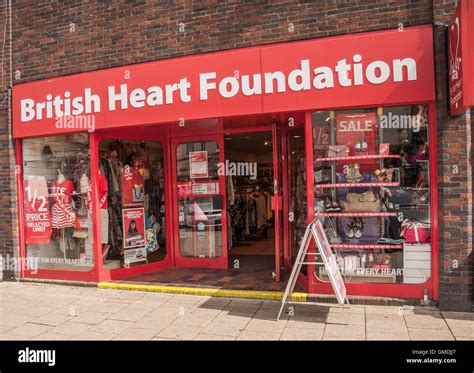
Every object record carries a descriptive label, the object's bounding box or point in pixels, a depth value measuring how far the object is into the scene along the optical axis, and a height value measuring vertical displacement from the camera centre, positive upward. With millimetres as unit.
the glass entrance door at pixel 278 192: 6746 -147
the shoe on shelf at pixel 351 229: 5859 -683
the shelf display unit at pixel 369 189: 5555 -116
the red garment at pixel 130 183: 7556 +76
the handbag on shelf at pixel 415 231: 5496 -698
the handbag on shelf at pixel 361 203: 5750 -313
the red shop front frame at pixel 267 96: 5332 +1204
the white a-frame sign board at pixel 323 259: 4852 -958
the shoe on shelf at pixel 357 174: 5832 +95
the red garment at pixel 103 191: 7117 -53
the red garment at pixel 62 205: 7383 -285
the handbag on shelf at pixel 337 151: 5887 +436
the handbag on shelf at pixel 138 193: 7672 -115
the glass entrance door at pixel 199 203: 7746 -338
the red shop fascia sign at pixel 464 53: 4504 +1385
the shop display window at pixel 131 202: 7273 -278
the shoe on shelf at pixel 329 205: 5930 -344
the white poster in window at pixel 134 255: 7449 -1244
